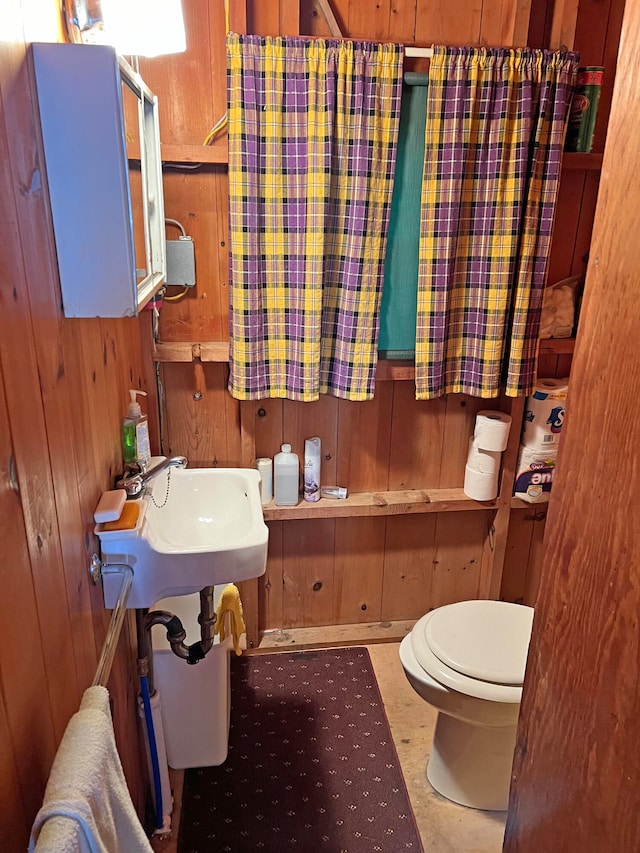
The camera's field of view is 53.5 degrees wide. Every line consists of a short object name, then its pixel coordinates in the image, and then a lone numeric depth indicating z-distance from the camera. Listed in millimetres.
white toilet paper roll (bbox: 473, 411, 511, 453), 2160
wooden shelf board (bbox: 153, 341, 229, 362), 1992
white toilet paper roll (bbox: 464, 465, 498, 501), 2248
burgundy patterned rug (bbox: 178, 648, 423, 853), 1658
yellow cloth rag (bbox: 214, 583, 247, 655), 1760
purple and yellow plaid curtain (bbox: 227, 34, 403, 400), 1753
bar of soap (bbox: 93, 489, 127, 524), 1243
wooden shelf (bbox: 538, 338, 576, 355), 2146
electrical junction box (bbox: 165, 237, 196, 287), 1934
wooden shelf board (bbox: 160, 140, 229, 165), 1835
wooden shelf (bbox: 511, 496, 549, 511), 2311
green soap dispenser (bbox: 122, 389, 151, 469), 1550
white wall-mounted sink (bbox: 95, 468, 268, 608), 1305
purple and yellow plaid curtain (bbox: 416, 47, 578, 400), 1830
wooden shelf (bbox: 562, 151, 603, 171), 1986
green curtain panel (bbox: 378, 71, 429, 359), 1861
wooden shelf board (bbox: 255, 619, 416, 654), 2365
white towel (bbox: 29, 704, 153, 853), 703
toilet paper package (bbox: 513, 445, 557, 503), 2240
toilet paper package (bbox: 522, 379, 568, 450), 2170
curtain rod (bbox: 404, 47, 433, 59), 1792
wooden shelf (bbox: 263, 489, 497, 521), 2189
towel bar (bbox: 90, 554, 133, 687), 1086
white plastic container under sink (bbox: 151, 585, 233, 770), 1701
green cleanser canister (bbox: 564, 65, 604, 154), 1900
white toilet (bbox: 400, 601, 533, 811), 1605
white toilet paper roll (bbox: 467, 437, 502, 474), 2227
